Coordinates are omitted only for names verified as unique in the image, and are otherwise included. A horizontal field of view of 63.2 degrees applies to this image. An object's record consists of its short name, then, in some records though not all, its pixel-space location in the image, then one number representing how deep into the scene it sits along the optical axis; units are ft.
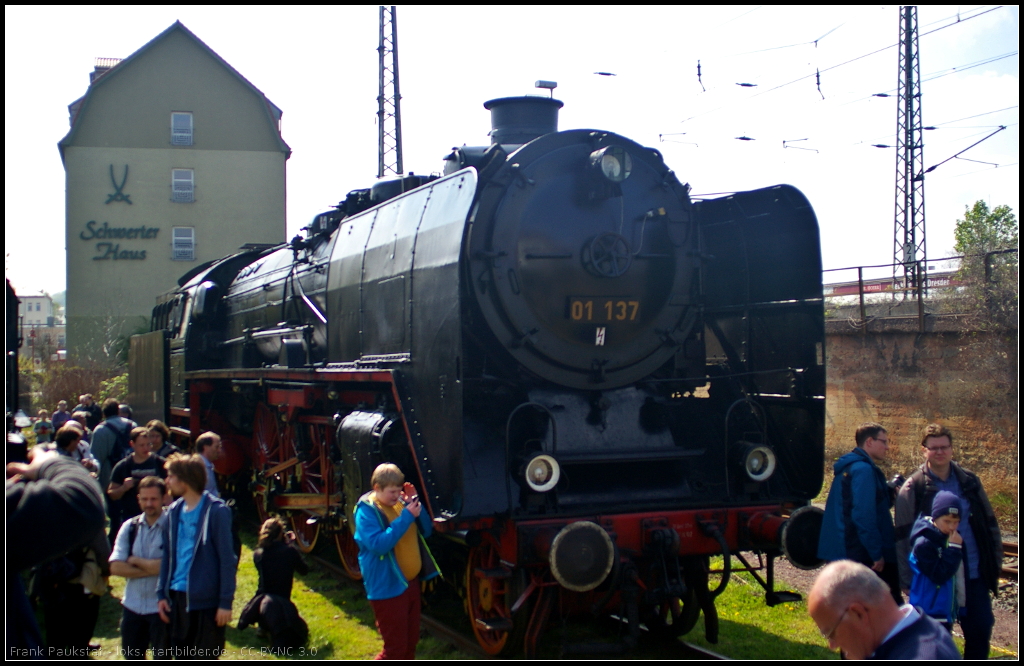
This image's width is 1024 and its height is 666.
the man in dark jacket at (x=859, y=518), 18.04
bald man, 8.33
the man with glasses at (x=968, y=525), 17.07
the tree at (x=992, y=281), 36.96
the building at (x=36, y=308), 248.18
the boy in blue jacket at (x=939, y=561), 15.99
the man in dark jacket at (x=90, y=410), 52.31
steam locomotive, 17.47
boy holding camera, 16.60
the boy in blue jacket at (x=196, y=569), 15.17
